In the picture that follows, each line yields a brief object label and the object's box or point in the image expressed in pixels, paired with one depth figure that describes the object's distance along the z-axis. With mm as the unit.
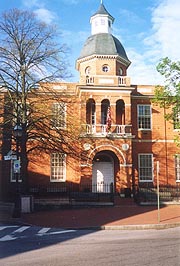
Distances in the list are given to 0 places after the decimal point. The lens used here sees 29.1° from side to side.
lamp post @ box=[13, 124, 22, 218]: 16641
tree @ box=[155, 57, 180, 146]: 19984
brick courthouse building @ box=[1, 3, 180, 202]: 25156
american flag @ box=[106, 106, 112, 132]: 24914
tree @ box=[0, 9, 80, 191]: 19125
